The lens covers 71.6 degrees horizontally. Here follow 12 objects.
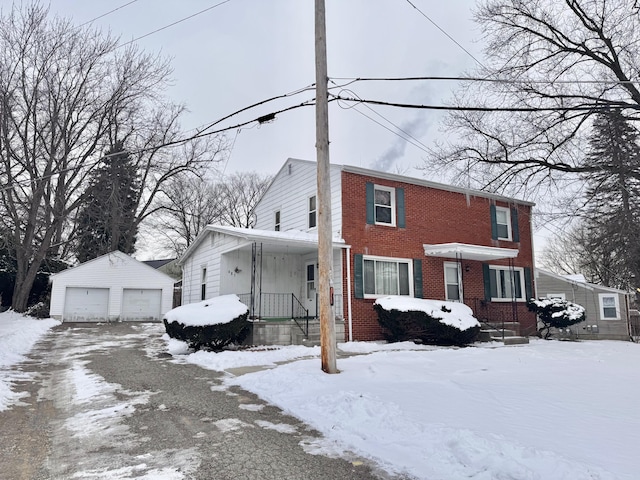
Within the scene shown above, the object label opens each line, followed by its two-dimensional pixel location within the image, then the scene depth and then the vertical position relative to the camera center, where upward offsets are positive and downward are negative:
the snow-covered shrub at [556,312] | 17.20 -0.29
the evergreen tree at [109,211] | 23.27 +5.53
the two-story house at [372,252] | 14.20 +1.80
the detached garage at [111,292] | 24.98 +0.84
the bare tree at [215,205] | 39.06 +8.96
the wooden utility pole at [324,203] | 7.65 +1.81
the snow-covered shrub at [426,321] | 12.88 -0.46
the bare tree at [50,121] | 19.11 +9.05
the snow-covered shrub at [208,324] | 10.78 -0.44
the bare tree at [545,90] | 11.06 +5.48
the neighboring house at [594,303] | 23.16 +0.07
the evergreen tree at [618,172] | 10.79 +3.27
